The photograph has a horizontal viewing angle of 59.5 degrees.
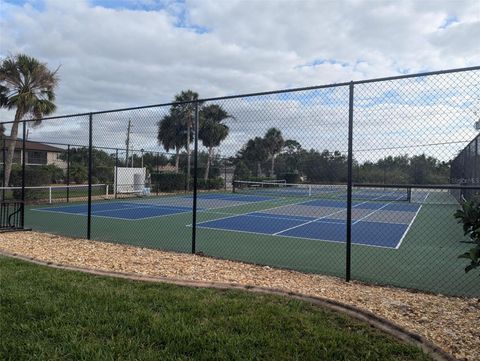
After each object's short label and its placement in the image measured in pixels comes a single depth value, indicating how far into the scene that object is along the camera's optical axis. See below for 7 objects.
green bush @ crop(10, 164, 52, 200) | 20.81
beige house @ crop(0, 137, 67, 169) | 44.86
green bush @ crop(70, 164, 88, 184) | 35.97
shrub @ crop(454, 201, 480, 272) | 3.27
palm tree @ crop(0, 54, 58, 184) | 19.95
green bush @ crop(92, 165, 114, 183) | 27.60
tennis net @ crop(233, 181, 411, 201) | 28.64
